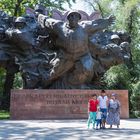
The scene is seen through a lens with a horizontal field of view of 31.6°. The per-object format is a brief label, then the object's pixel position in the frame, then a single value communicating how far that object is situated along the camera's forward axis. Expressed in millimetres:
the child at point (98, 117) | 8388
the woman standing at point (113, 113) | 8729
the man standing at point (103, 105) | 8518
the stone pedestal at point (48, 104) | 11544
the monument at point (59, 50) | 12226
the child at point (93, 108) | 8383
